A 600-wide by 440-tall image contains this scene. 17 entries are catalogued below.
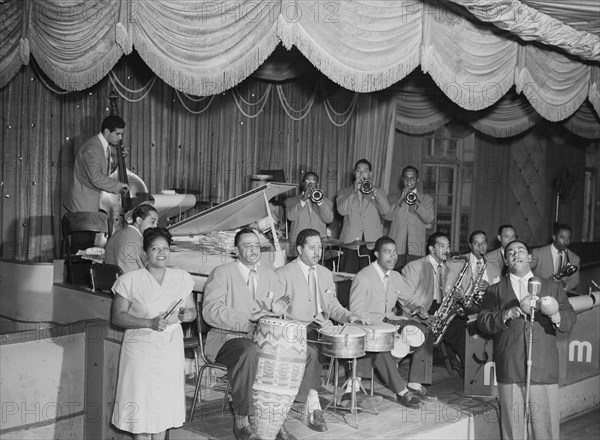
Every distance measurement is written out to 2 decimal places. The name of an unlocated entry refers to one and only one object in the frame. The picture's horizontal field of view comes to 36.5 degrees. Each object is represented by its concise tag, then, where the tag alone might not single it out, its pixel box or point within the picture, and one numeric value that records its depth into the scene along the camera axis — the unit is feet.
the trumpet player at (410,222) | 32.99
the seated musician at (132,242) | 23.04
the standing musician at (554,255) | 31.71
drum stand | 21.17
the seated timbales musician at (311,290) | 22.24
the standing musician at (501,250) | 29.53
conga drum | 18.88
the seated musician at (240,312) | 19.34
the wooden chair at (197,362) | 20.62
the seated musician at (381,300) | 22.85
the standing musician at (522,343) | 20.95
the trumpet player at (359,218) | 32.53
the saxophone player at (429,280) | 24.54
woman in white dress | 18.67
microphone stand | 19.95
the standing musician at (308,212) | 32.58
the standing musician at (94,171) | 27.35
